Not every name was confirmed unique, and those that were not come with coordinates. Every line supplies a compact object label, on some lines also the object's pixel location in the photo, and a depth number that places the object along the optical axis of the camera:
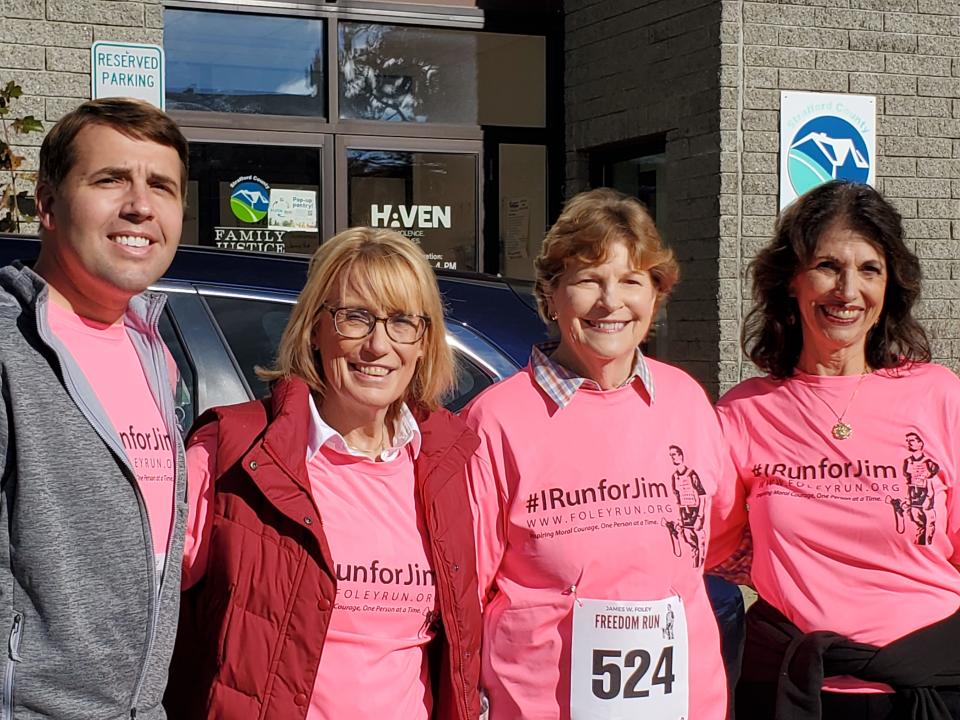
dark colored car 3.19
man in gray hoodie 2.00
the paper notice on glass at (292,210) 8.87
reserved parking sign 7.58
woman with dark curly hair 2.76
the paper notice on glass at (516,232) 9.47
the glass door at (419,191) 9.09
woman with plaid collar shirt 2.59
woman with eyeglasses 2.34
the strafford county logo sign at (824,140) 8.25
